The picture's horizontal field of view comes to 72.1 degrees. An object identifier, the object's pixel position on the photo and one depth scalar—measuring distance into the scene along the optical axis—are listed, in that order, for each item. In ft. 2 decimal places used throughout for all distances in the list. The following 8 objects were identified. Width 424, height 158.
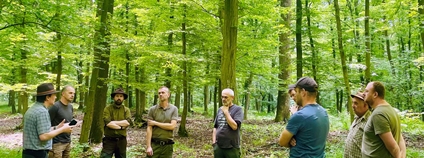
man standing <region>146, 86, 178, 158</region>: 16.15
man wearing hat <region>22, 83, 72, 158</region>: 12.15
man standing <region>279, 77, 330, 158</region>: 9.11
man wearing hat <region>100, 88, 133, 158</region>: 17.37
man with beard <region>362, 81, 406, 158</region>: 9.94
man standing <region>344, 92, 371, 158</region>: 11.72
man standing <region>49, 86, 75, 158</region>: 16.28
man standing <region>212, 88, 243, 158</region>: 15.52
